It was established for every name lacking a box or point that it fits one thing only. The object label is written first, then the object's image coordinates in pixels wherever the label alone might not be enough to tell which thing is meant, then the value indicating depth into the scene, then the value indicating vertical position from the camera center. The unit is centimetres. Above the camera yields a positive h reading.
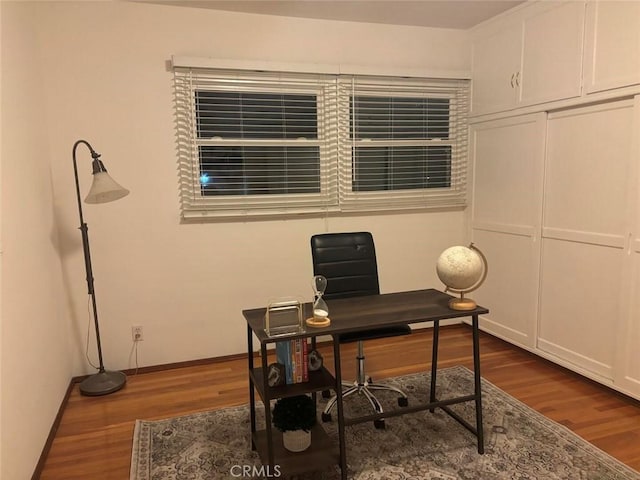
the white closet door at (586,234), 276 -37
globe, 220 -44
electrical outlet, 335 -107
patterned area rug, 214 -137
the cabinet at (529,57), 296 +88
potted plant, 204 -107
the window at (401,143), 372 +33
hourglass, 206 -58
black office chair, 271 -54
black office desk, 199 -65
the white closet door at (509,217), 338 -31
